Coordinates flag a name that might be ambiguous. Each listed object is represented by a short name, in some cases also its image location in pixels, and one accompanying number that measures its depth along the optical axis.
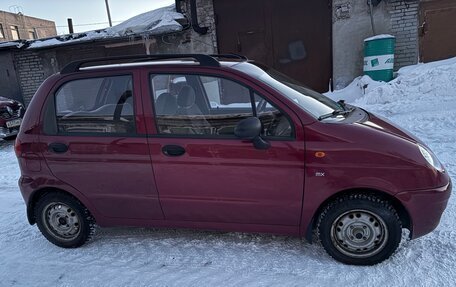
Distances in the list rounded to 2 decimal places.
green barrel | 8.49
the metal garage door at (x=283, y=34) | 9.81
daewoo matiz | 2.72
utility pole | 27.97
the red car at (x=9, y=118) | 8.45
